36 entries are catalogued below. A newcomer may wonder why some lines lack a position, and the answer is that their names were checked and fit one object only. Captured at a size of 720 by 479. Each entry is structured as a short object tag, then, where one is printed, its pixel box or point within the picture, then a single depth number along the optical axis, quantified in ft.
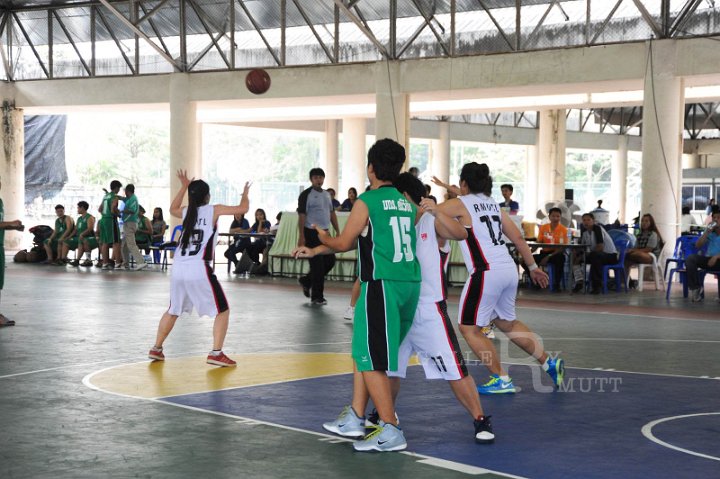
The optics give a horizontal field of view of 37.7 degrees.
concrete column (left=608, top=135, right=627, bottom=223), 153.02
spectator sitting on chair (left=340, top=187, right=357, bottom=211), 74.69
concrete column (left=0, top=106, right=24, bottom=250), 101.30
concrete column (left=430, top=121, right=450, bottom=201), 133.69
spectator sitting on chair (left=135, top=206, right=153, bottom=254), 79.63
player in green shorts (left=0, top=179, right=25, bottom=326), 39.60
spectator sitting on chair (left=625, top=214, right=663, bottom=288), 62.95
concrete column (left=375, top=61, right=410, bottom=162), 82.07
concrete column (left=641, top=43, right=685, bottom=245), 69.72
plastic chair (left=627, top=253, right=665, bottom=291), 63.55
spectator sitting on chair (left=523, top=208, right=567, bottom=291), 61.31
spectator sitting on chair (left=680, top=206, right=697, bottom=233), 94.85
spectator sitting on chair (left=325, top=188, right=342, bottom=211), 77.07
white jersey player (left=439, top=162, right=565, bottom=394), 26.58
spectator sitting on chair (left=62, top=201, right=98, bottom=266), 82.74
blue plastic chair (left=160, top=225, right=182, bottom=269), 76.38
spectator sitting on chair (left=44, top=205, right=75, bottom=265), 83.30
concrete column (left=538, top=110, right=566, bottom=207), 122.52
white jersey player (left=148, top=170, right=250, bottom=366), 31.81
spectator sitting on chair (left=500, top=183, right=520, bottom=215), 55.06
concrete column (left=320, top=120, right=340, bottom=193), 128.77
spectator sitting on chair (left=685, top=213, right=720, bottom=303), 55.88
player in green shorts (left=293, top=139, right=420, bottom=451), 20.99
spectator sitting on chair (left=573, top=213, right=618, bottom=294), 60.80
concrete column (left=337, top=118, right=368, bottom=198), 120.78
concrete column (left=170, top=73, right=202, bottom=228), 92.32
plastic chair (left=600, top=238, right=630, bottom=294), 61.57
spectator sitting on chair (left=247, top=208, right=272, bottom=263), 75.61
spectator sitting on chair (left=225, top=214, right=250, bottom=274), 75.61
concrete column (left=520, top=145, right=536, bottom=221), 137.69
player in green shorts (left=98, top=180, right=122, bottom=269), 78.79
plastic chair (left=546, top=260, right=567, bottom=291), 62.95
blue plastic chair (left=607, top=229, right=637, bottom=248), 63.52
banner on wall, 127.24
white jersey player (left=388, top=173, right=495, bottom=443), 21.59
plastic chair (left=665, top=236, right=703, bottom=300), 57.67
